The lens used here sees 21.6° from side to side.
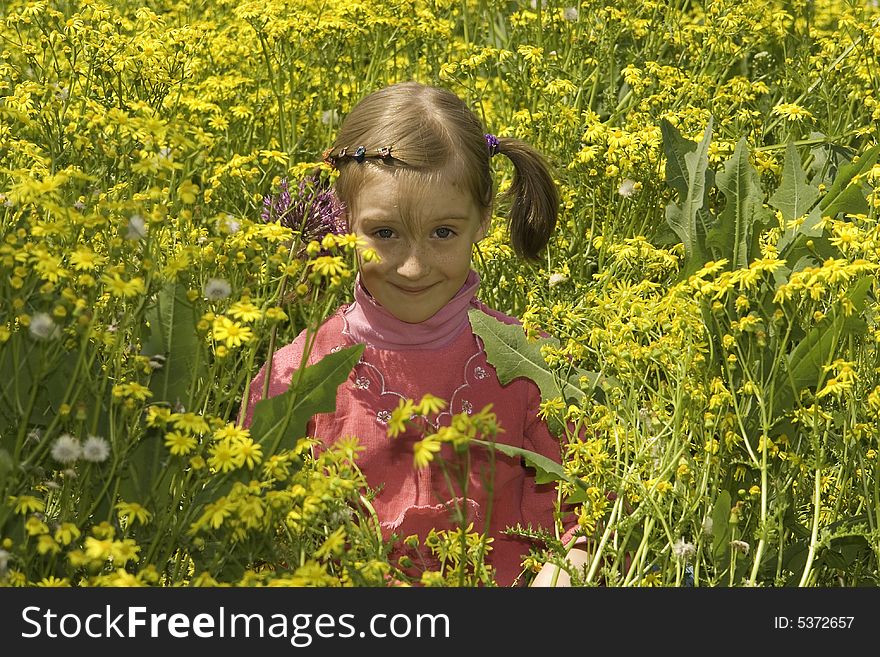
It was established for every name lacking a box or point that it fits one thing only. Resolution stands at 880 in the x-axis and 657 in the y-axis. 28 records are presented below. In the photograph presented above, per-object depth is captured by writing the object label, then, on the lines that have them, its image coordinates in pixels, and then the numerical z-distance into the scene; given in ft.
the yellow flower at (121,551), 5.39
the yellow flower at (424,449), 5.35
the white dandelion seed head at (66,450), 5.66
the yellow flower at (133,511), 5.71
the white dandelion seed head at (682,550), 5.86
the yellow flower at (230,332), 5.71
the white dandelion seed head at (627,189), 7.45
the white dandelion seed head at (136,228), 5.84
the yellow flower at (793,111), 7.66
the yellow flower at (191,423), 5.66
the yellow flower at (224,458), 5.70
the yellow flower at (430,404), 5.45
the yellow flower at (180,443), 5.68
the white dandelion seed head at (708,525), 5.99
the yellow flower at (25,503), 5.56
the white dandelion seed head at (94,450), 5.68
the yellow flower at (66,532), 5.50
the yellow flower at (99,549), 5.32
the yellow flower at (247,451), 5.71
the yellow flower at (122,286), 5.66
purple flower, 6.71
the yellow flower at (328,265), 5.74
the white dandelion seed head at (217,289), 5.99
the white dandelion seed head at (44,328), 5.62
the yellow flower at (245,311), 5.74
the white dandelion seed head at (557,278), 7.13
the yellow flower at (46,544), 5.41
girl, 6.61
